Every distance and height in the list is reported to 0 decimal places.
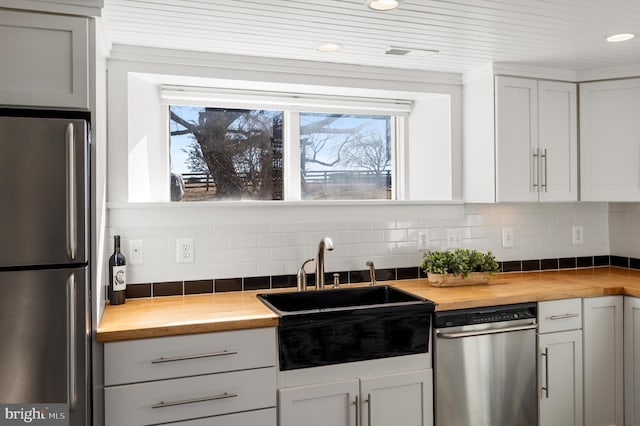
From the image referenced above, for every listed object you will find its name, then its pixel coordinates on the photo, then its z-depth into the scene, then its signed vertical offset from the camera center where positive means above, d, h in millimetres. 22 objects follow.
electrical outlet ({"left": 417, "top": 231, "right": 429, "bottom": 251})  3164 -210
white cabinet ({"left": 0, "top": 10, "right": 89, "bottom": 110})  1860 +569
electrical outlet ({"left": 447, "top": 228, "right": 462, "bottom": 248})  3225 -192
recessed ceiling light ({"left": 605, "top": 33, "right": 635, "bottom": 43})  2467 +829
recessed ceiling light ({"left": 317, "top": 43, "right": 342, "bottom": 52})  2521 +817
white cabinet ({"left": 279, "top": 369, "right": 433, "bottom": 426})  2223 -882
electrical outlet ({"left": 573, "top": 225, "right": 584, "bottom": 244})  3500 -196
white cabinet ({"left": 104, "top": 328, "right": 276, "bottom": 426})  2020 -700
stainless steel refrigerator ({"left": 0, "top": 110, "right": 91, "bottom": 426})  1811 -189
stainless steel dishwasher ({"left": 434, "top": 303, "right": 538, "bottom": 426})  2453 -796
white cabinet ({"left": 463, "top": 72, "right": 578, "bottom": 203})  2945 +401
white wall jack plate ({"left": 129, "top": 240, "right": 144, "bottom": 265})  2627 -216
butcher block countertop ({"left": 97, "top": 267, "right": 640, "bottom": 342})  2080 -461
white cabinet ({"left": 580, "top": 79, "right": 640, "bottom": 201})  3020 +393
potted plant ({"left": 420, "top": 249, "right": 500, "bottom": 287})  2859 -345
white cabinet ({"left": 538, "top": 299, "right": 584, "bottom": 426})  2654 -834
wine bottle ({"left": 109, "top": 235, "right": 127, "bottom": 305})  2473 -315
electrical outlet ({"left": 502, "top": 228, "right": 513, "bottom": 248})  3332 -201
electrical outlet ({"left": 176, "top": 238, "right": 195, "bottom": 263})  2703 -216
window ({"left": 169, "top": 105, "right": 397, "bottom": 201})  2924 +338
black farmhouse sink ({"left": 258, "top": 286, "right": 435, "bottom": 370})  2201 -563
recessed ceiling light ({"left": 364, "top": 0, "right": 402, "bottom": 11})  1981 +808
